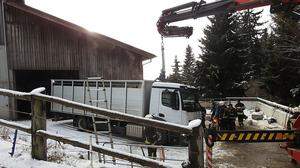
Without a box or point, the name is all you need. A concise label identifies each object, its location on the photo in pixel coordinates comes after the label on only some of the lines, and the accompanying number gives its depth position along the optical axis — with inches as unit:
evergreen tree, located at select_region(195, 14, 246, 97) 873.3
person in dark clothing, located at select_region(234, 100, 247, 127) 530.2
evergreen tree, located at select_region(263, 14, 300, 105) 595.5
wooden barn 526.2
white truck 413.9
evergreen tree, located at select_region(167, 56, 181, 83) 1599.9
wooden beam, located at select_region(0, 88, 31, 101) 156.1
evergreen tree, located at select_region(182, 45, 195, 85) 1544.1
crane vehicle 226.1
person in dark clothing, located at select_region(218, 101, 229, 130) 469.2
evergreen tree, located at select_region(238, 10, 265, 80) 913.0
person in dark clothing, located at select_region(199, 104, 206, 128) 433.8
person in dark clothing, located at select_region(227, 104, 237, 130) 470.0
